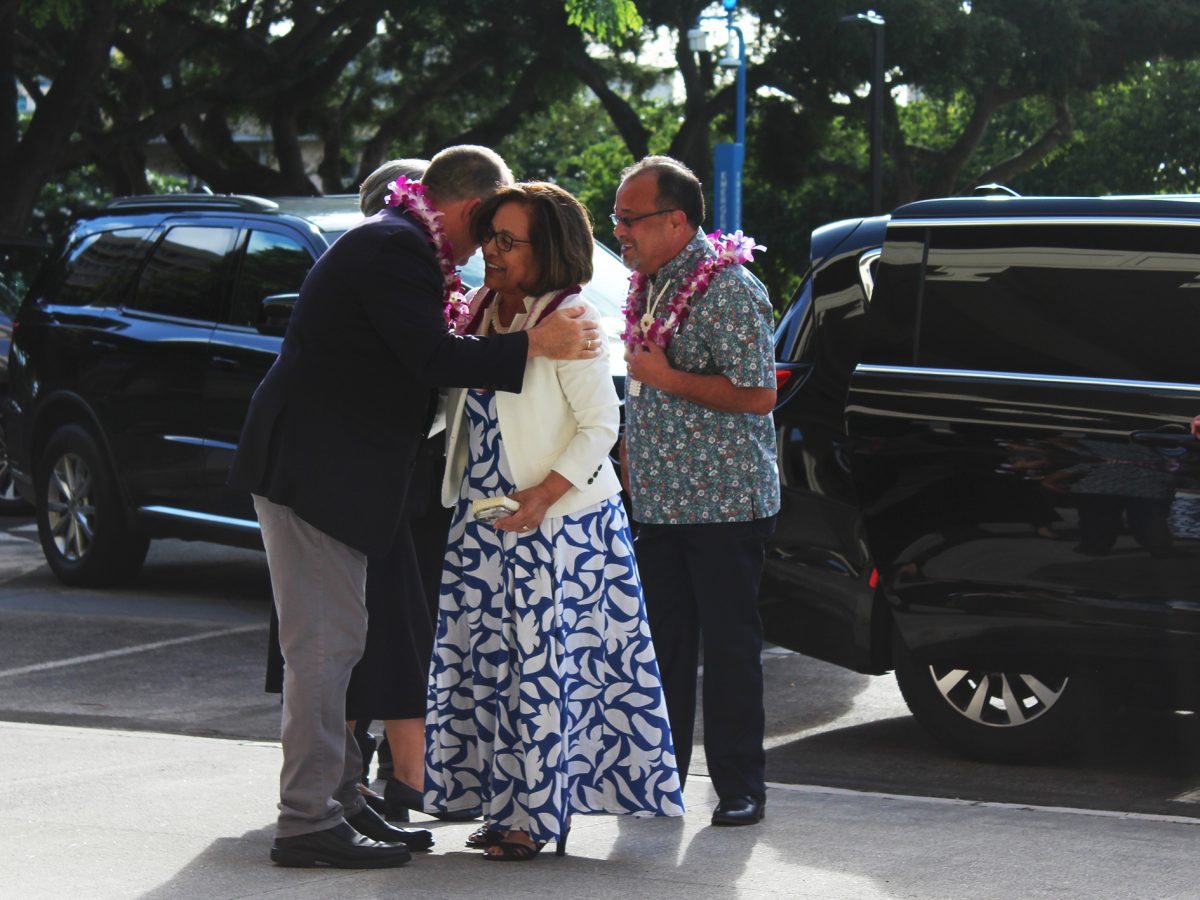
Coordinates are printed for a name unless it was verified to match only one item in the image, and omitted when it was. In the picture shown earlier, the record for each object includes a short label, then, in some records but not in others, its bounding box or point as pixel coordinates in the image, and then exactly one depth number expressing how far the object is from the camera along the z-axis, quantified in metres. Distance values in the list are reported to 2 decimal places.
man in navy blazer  8.80
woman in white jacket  9.02
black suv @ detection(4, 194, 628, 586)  16.97
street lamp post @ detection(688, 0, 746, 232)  44.19
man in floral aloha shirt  10.00
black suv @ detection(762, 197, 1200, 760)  10.44
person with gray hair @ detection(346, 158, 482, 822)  10.14
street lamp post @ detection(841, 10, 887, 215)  44.72
